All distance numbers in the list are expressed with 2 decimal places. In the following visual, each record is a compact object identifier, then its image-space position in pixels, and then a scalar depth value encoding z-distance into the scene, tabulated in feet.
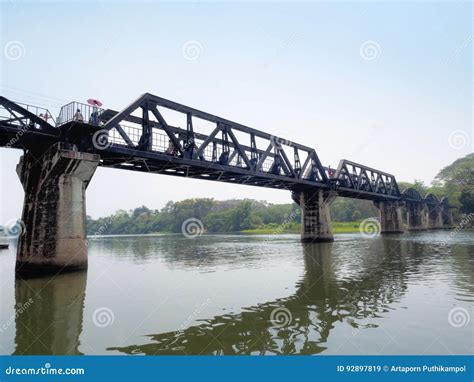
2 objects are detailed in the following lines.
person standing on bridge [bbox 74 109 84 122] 74.39
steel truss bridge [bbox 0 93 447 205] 73.56
